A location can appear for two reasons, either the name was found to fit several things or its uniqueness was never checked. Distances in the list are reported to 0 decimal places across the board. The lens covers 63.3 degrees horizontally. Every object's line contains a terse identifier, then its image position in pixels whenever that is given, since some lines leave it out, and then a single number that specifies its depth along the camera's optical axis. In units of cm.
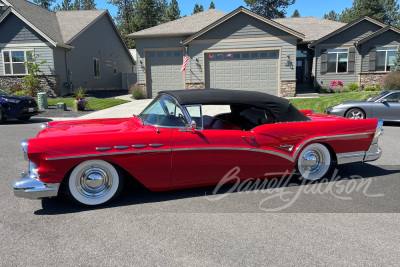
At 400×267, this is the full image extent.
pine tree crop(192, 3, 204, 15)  6188
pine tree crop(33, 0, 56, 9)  6015
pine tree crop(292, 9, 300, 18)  7462
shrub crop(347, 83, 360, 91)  2133
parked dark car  1172
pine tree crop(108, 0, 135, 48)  5559
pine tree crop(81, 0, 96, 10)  6638
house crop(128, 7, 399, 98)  1980
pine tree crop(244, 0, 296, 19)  4800
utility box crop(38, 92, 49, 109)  1548
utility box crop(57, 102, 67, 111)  1528
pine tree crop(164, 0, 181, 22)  5509
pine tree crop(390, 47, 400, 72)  2042
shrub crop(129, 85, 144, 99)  2108
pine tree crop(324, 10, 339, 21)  8100
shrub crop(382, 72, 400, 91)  1736
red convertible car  369
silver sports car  1062
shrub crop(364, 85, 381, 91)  2076
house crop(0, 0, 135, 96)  2091
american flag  1939
